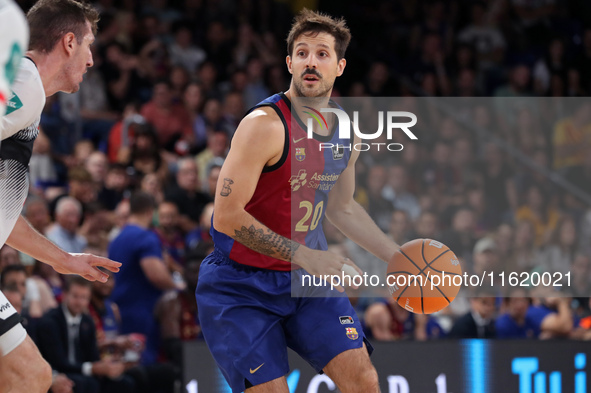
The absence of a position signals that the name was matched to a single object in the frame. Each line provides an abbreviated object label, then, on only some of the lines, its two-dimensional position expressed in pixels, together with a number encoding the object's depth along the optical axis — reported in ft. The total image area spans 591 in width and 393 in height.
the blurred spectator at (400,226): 46.64
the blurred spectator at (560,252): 51.03
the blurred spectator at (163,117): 65.31
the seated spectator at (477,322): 47.67
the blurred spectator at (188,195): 56.65
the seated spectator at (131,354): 45.34
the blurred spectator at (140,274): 47.11
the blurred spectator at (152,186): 55.57
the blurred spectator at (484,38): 85.20
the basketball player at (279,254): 26.99
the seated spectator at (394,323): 47.62
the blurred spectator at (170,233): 53.52
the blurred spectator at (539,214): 53.62
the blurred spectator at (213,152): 61.82
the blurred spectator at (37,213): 48.39
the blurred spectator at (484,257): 46.27
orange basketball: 29.89
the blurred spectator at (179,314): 46.98
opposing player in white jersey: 23.35
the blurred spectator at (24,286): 40.78
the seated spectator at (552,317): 48.26
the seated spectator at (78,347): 42.45
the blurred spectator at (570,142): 59.31
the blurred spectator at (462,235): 46.65
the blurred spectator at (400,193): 51.44
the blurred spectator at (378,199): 49.15
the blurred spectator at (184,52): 75.10
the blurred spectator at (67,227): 48.60
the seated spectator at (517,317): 48.88
